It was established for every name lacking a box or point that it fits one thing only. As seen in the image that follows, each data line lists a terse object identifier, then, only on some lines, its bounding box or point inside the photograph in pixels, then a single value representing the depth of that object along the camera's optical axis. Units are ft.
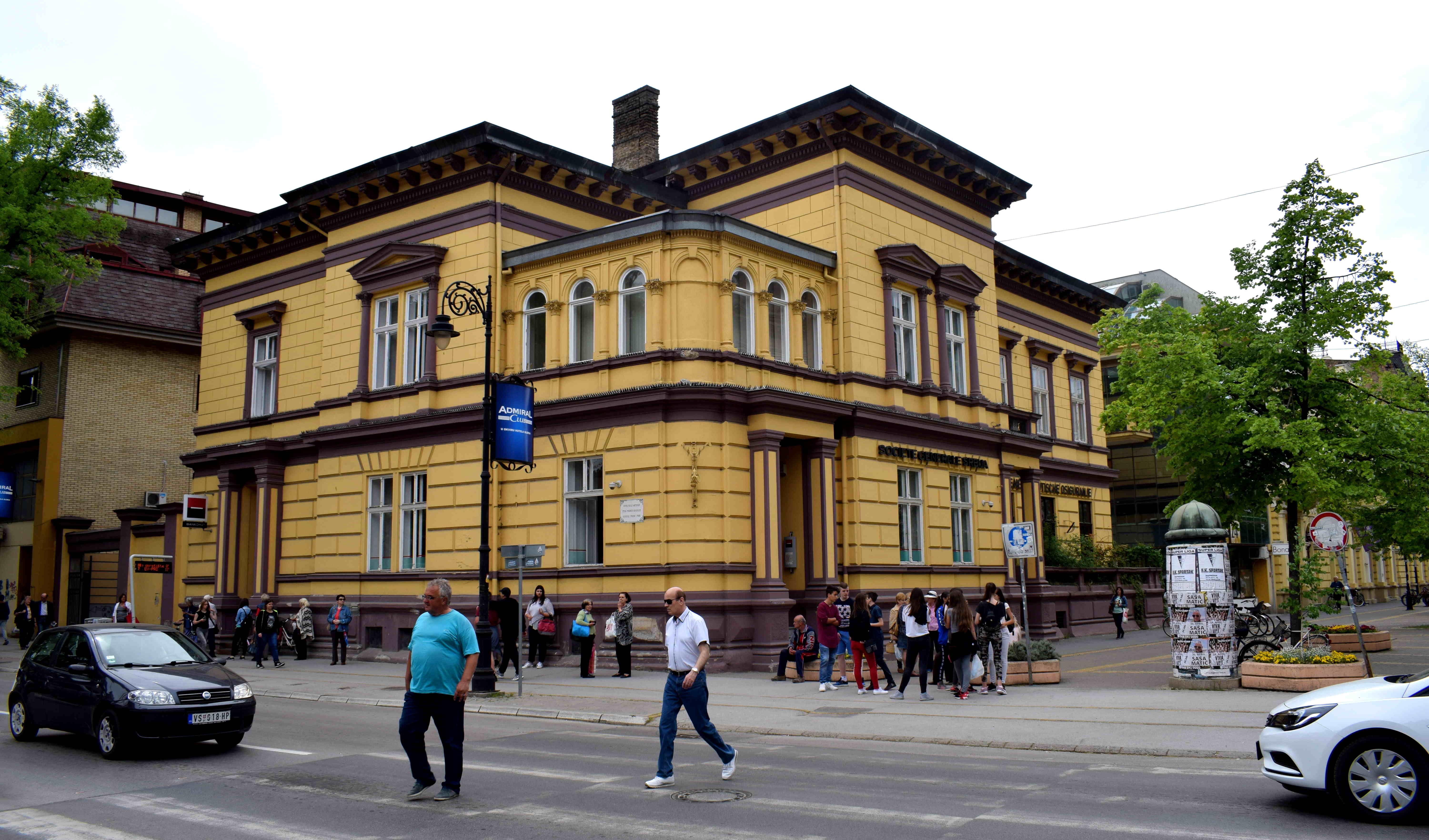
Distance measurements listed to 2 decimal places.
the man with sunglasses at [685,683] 32.35
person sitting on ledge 66.08
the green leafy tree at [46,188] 91.04
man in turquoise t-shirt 29.71
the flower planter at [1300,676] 52.85
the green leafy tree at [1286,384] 68.23
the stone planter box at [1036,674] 62.90
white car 26.08
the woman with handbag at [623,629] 70.28
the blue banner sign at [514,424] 66.28
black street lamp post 60.34
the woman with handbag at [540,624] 75.77
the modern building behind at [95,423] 122.31
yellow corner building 74.33
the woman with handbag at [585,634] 70.79
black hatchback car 38.17
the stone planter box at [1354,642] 77.30
